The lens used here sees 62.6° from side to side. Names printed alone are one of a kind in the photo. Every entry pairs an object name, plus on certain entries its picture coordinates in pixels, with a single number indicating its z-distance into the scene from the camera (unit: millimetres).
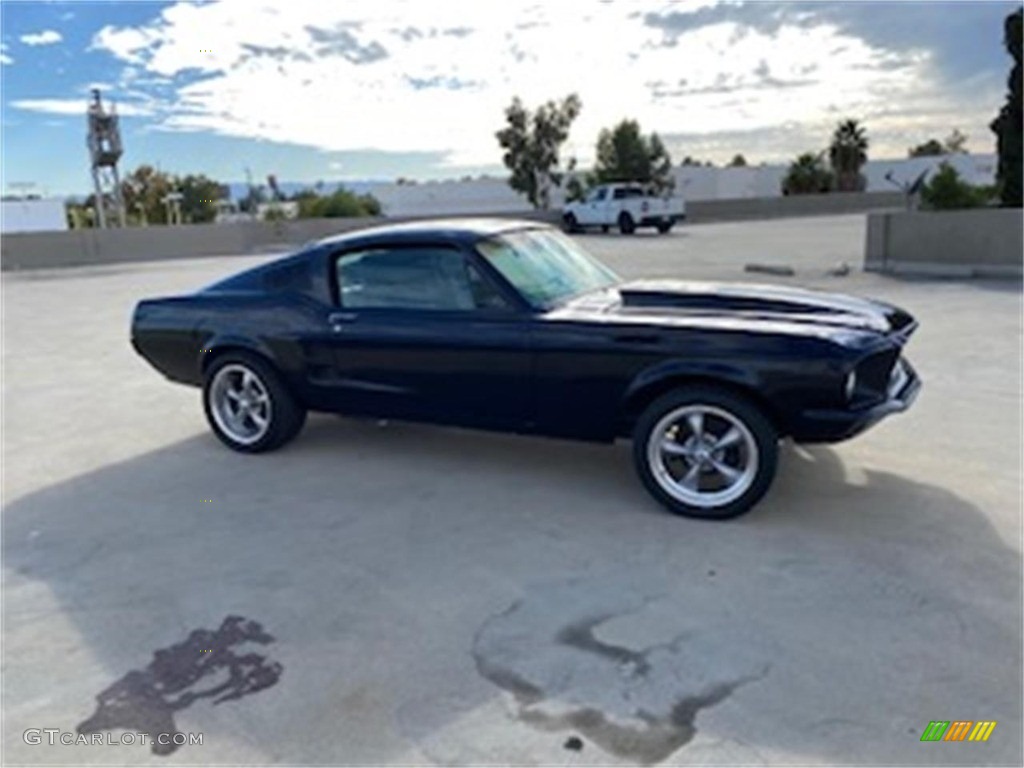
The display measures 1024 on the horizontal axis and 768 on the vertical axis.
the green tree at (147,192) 54659
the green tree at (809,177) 47156
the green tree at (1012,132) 13271
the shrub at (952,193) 13789
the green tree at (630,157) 44344
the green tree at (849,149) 53594
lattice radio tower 32438
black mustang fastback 4059
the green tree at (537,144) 41156
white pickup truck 28969
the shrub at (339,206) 34594
